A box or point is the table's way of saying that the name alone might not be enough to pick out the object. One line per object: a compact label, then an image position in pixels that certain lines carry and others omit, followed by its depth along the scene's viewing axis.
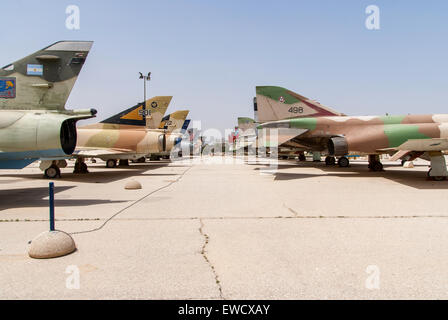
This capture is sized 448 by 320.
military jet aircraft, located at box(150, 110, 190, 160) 37.00
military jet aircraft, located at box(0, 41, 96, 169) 8.31
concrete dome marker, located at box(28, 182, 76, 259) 4.10
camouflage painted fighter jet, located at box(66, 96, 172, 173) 19.95
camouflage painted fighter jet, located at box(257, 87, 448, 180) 13.11
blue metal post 4.40
